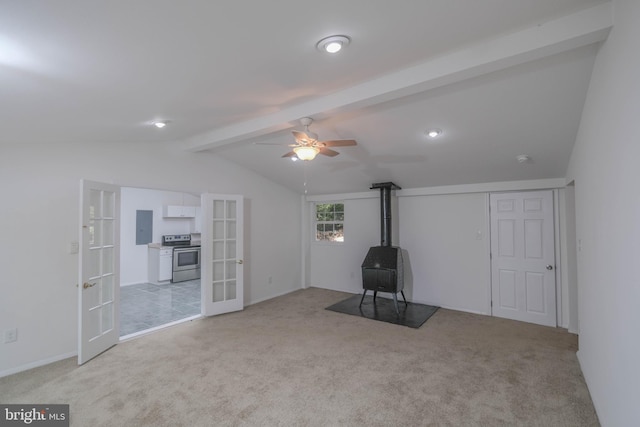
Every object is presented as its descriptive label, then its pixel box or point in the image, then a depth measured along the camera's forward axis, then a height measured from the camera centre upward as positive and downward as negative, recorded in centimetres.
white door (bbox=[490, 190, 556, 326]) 436 -55
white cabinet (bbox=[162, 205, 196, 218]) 752 +29
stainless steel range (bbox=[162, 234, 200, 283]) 713 -85
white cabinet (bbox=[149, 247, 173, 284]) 697 -98
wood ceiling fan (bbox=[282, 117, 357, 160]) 275 +73
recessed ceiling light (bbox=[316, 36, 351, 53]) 179 +108
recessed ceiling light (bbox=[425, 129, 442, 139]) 335 +99
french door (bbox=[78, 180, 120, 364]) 315 -53
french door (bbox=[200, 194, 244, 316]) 471 -52
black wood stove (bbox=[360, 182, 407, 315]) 483 -68
